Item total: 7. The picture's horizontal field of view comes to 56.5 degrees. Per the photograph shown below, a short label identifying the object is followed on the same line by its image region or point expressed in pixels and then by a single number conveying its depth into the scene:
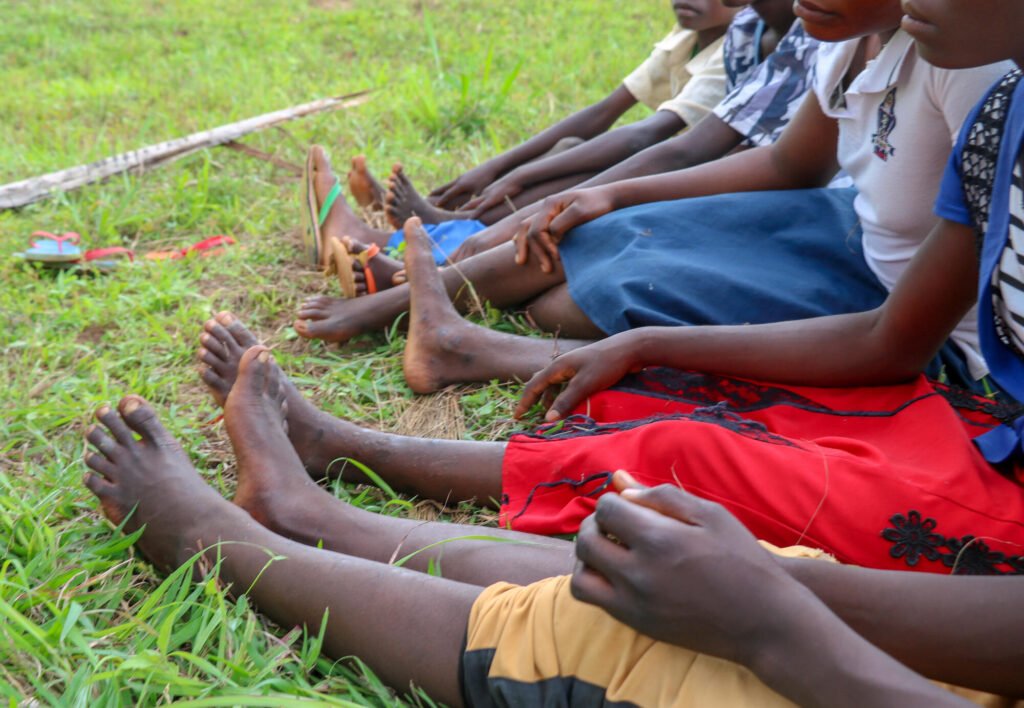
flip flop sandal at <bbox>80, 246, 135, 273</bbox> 3.06
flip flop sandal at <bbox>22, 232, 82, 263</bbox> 3.01
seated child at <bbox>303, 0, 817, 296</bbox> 2.75
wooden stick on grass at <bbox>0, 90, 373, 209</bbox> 3.51
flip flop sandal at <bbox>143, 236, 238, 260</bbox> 3.15
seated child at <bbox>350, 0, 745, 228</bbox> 3.11
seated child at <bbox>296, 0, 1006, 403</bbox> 1.92
